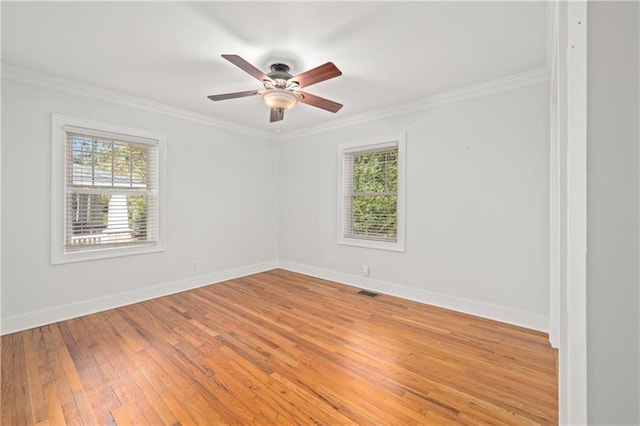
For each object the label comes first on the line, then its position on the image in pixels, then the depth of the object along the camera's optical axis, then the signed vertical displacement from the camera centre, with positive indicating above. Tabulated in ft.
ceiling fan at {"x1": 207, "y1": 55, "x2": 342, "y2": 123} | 7.27 +3.68
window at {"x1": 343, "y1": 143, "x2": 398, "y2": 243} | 12.89 +1.01
